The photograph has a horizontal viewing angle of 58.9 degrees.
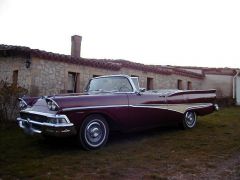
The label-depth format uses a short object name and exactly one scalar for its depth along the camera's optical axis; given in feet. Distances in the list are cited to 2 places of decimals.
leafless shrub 23.11
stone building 26.94
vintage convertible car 13.75
